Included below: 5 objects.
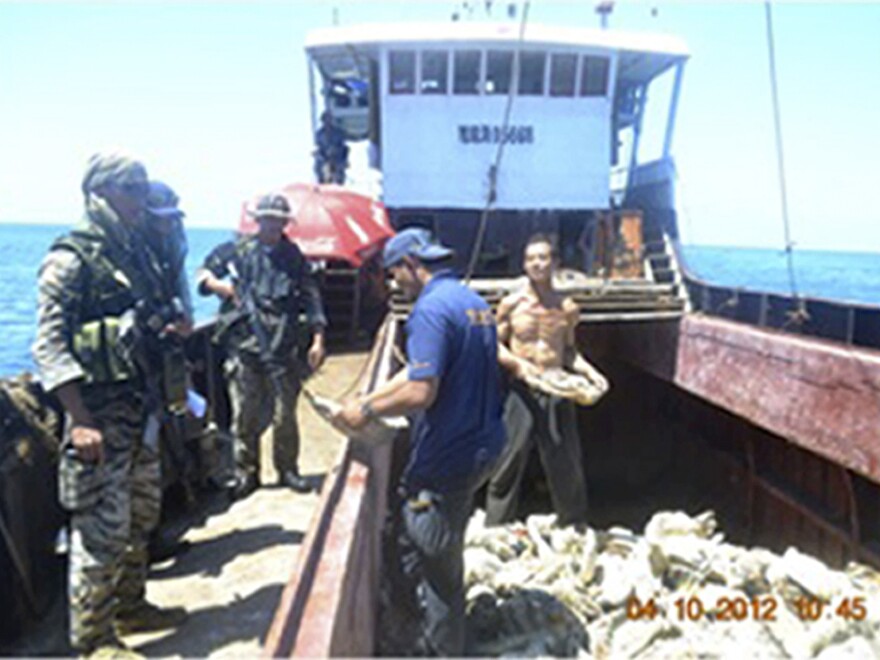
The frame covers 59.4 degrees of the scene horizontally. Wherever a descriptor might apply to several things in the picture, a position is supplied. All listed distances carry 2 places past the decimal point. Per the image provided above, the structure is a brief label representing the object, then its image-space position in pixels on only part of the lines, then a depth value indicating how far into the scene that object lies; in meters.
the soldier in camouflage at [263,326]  4.83
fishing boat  4.04
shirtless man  5.18
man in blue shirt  2.96
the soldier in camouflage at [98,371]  2.85
